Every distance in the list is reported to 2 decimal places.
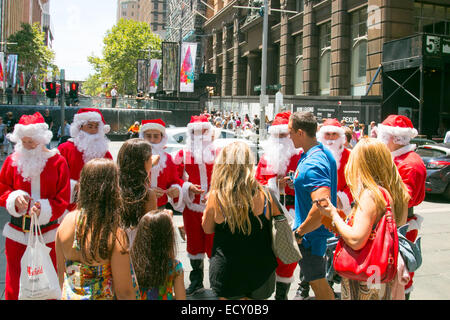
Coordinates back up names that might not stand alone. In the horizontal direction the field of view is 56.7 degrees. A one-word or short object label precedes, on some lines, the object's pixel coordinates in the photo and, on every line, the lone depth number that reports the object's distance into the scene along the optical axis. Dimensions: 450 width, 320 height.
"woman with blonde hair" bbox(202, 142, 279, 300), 2.95
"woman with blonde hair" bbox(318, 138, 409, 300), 2.77
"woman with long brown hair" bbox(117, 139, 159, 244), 3.32
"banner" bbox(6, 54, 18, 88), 40.56
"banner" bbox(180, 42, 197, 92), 30.75
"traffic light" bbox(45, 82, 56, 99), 16.02
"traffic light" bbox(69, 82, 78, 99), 17.27
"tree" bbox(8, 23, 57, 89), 52.53
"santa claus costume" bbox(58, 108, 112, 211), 4.73
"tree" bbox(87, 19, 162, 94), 68.06
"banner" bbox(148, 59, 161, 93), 39.72
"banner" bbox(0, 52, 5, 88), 38.06
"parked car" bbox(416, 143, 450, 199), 11.12
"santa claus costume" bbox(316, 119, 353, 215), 5.35
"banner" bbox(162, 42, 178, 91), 32.94
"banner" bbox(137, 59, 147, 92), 44.31
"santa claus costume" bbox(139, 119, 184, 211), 4.78
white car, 10.55
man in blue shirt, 3.55
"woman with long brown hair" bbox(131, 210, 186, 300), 2.58
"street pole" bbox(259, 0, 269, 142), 23.87
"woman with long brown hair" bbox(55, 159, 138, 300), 2.52
